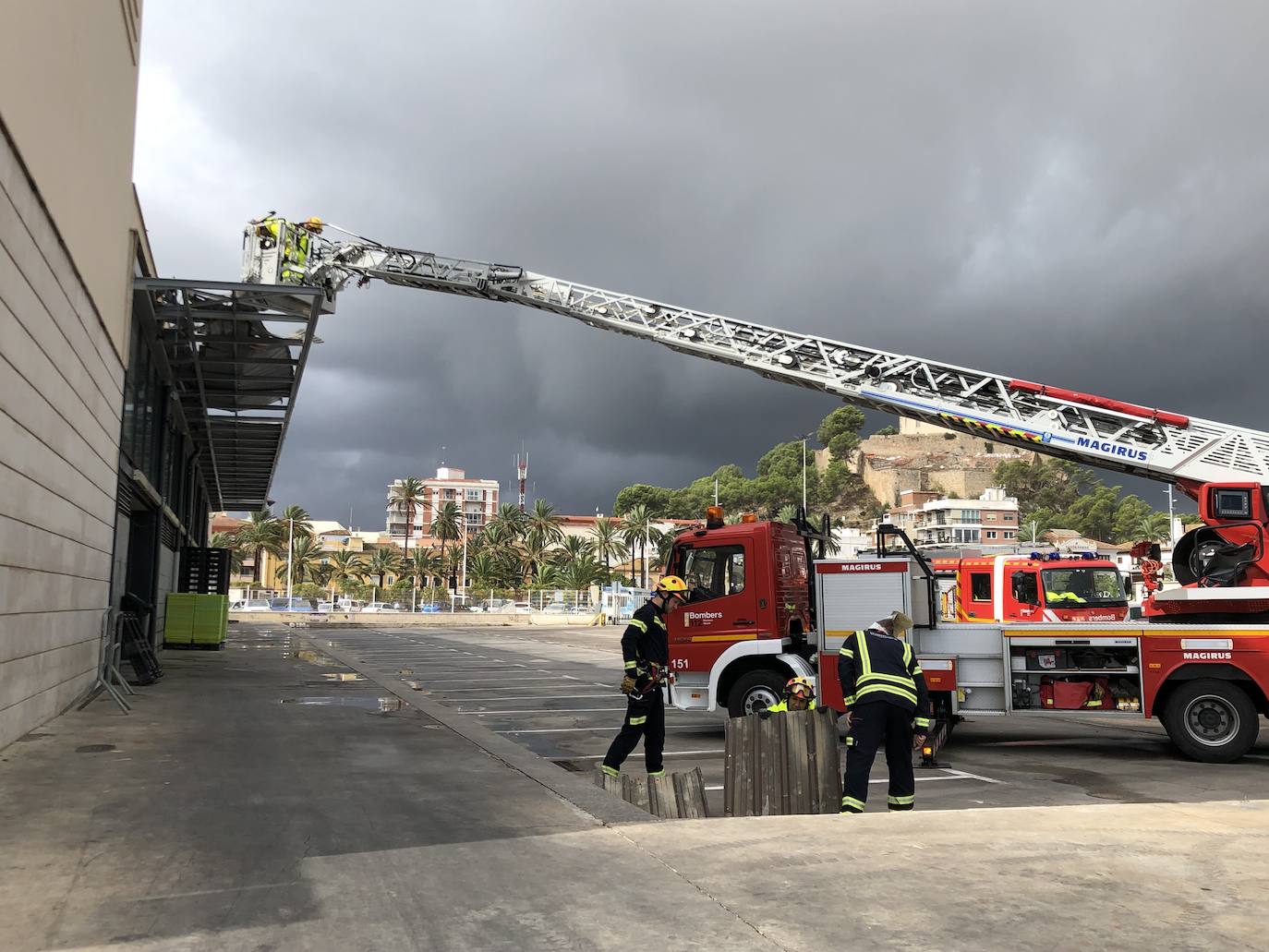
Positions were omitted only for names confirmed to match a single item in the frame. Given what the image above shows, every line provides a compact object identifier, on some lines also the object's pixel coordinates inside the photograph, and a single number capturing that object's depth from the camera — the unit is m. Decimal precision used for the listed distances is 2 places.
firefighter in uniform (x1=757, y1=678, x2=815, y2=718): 8.72
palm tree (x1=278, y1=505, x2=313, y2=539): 89.88
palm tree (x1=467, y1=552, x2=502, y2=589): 89.38
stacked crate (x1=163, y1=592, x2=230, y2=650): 23.58
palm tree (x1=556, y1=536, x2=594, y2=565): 95.25
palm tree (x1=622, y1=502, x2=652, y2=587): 102.06
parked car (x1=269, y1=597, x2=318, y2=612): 61.00
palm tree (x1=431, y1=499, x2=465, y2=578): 96.88
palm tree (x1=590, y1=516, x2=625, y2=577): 104.69
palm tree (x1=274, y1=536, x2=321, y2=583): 92.38
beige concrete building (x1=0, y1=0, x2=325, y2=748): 7.59
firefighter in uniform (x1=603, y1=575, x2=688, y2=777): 7.91
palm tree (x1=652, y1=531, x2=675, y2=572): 93.04
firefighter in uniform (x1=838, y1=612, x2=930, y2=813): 6.71
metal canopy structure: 13.84
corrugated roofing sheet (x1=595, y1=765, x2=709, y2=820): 7.14
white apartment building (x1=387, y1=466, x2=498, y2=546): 176.62
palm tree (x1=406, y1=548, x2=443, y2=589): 90.31
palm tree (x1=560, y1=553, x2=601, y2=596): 86.50
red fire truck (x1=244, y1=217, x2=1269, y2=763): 9.95
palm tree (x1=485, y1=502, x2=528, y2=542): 95.88
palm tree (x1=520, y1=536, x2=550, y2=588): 93.81
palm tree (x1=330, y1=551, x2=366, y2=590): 95.75
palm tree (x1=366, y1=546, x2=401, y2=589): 95.75
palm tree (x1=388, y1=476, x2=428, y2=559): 101.27
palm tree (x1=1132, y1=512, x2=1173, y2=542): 120.38
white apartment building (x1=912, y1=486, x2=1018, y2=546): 122.90
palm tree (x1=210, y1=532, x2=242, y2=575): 86.88
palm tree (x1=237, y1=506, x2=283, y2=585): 86.44
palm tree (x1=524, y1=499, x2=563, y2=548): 96.50
